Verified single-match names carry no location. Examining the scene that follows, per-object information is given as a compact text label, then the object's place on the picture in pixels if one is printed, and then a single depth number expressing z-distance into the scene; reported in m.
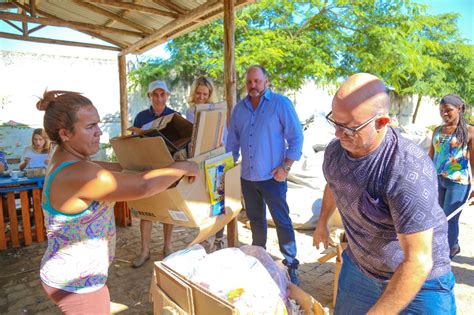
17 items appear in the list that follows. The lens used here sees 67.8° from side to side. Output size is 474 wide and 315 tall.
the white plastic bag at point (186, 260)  1.98
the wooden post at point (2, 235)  4.49
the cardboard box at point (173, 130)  2.20
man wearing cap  3.84
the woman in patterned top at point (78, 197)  1.57
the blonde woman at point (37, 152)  5.21
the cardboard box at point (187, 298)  1.69
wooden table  4.55
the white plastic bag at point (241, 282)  1.77
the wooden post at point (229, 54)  3.79
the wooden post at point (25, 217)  4.65
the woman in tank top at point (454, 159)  3.60
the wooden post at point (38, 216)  4.72
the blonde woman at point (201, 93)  3.98
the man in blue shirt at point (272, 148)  3.27
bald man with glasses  1.36
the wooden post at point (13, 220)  4.59
